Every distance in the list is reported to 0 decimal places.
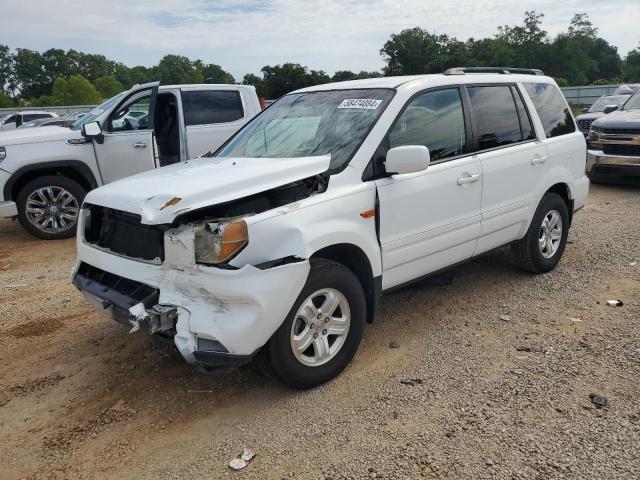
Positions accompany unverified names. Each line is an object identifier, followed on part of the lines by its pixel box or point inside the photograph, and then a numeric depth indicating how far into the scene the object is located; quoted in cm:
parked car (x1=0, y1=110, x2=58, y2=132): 2446
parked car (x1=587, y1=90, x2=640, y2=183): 908
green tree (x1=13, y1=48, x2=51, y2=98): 9531
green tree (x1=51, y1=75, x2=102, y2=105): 6119
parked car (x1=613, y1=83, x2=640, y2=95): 2083
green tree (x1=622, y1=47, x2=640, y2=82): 6874
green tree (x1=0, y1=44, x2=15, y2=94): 9388
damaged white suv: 284
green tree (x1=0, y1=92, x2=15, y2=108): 6012
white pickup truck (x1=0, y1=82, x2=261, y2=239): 691
